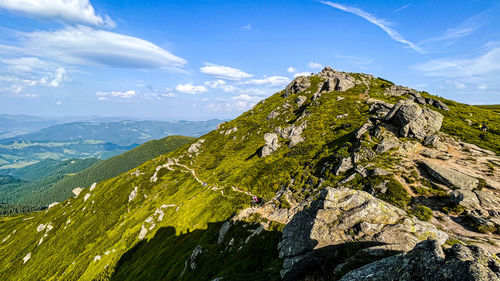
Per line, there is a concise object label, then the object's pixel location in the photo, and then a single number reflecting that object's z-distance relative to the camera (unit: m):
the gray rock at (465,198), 34.19
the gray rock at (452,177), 39.22
